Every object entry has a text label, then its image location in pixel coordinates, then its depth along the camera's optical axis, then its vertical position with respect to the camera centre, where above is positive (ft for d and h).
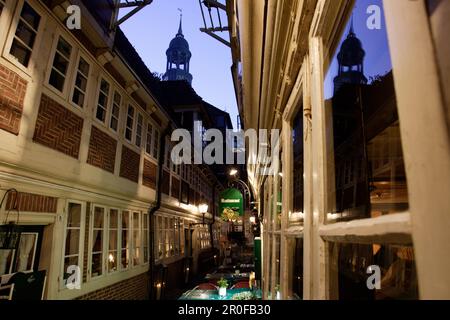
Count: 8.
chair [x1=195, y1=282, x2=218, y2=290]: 22.90 -4.60
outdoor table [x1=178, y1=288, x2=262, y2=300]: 18.73 -4.43
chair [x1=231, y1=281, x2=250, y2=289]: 22.40 -4.42
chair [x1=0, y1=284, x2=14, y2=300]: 12.38 -2.91
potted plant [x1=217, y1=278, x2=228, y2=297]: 18.76 -3.86
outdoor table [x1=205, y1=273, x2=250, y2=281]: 30.53 -5.13
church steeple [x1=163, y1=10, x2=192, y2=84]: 195.83 +116.37
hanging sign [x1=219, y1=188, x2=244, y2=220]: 33.65 +2.94
